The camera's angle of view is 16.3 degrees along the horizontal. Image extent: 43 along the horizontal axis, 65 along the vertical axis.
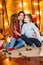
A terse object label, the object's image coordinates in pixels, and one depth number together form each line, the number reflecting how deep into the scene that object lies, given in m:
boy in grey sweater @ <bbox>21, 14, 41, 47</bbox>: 2.44
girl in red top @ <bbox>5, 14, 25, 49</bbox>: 2.38
